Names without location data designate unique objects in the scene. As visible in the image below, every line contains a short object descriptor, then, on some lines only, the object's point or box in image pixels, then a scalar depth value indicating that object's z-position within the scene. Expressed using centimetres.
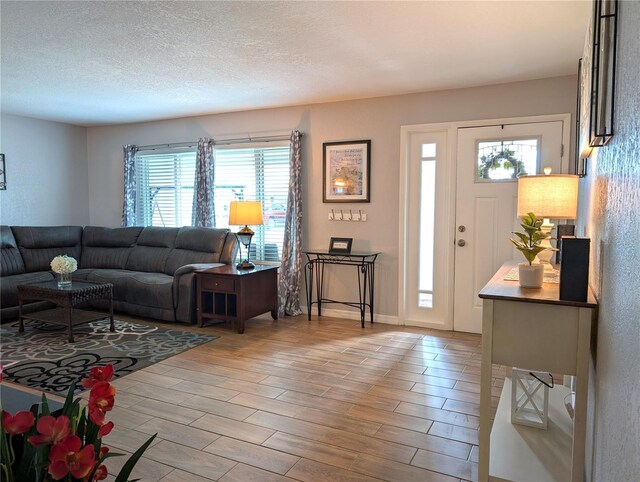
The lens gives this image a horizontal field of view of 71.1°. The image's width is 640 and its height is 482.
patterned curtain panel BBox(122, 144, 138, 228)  629
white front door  412
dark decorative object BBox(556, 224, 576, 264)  314
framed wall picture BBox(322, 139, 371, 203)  488
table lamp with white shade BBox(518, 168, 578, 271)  249
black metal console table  482
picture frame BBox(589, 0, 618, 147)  141
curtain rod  534
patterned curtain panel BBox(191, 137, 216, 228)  568
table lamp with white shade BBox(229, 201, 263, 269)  474
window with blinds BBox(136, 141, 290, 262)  546
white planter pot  206
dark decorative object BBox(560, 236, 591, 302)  178
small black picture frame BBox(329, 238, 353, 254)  491
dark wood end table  444
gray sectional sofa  478
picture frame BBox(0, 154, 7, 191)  564
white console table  177
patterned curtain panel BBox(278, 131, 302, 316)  514
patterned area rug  327
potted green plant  207
